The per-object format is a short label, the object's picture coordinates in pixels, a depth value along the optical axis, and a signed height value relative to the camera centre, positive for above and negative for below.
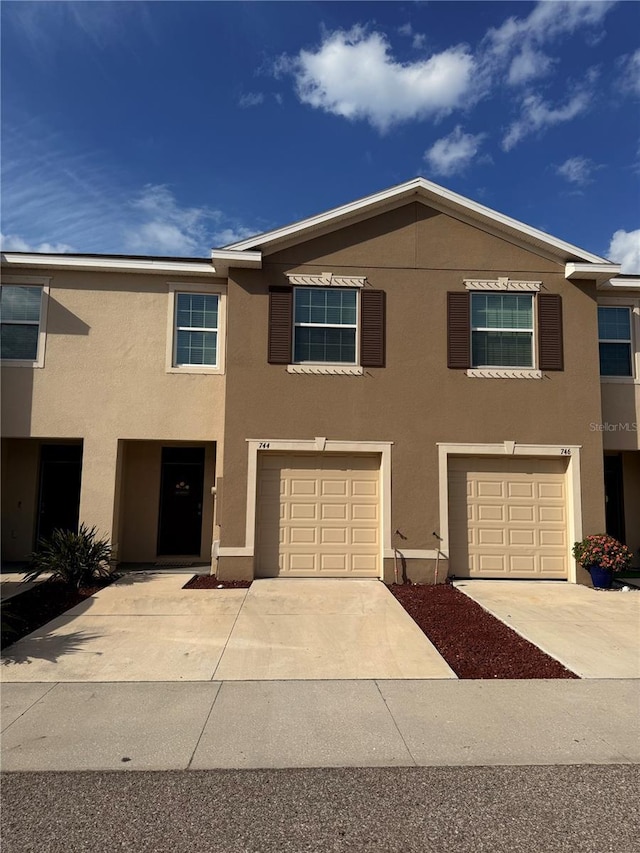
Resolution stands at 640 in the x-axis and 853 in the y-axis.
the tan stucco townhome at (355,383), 10.22 +2.07
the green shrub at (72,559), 9.48 -1.23
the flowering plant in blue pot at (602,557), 9.70 -1.06
